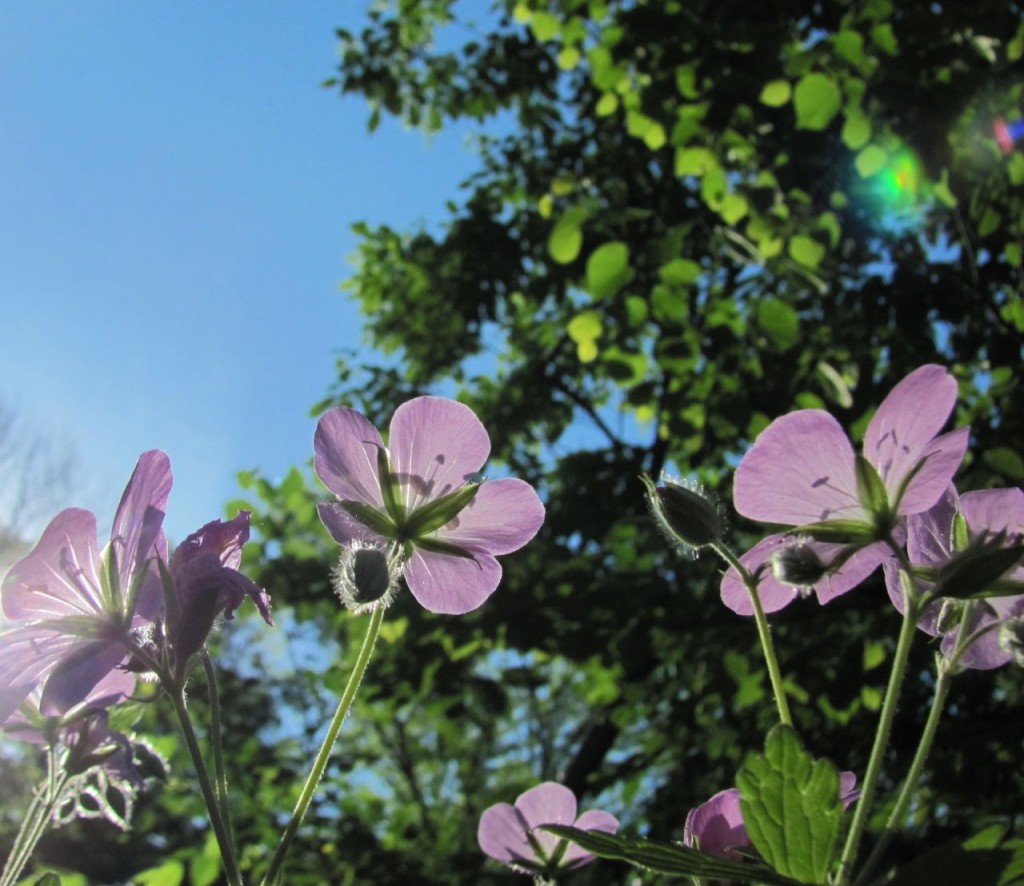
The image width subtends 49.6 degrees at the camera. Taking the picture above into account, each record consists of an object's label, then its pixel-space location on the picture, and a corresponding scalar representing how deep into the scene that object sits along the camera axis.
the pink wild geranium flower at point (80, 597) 0.12
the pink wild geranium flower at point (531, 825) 0.16
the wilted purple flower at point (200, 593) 0.12
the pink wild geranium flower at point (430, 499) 0.14
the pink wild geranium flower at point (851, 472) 0.12
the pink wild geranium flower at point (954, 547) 0.13
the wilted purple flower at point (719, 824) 0.13
